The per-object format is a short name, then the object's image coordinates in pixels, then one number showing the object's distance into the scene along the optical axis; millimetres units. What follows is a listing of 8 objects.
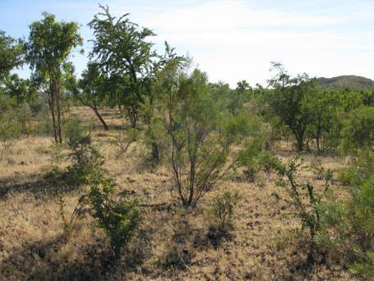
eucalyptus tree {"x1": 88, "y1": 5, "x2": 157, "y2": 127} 13375
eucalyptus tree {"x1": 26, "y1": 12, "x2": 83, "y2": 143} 14750
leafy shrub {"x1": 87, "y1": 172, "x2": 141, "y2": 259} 6664
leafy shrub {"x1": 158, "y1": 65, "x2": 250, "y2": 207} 8227
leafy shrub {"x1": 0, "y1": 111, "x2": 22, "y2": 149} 17391
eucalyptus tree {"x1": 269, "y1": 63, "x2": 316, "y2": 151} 21884
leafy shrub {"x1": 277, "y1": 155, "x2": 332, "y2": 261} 6469
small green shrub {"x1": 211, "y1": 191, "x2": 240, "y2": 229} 8000
